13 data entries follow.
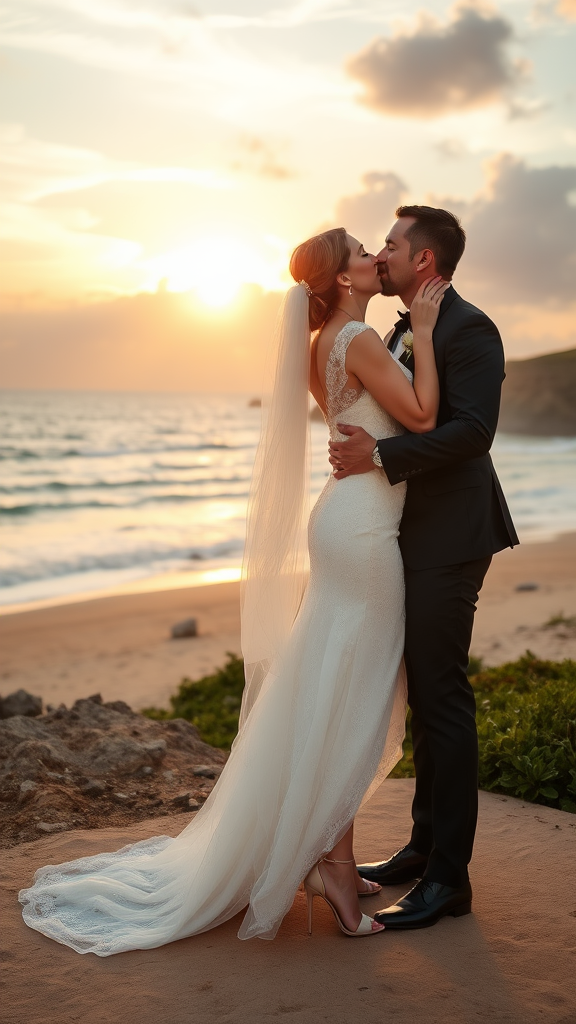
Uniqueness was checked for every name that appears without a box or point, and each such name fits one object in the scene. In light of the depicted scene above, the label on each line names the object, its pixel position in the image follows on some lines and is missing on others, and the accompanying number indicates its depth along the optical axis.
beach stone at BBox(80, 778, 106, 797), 4.91
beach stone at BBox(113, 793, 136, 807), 4.88
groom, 3.54
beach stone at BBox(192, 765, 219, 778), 5.34
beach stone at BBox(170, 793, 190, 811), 4.87
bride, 3.51
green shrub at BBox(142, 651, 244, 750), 6.85
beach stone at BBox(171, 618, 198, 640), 10.64
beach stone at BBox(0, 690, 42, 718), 6.56
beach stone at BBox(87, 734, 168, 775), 5.20
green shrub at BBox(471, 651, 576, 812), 4.82
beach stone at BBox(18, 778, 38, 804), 4.75
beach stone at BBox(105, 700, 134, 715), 6.16
